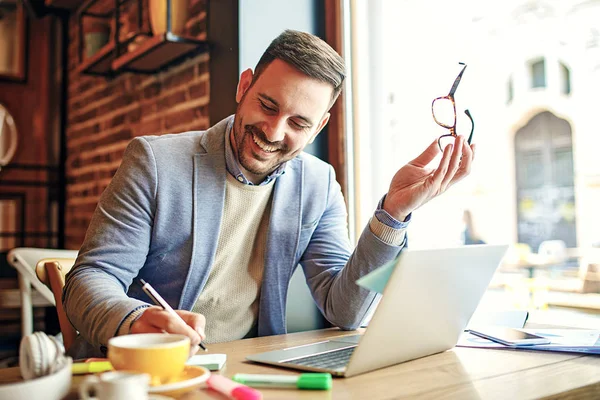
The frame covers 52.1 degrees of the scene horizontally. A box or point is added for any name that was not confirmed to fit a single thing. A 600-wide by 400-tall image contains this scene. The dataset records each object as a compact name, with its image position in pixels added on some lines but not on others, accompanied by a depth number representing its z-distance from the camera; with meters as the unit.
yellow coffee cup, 0.77
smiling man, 1.29
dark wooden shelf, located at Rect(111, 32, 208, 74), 2.27
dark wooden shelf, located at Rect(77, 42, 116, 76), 2.90
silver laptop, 0.87
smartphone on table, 1.16
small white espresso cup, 0.64
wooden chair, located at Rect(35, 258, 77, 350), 1.48
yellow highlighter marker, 0.91
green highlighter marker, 0.84
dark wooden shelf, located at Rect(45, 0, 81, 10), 3.70
